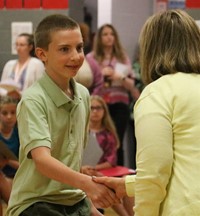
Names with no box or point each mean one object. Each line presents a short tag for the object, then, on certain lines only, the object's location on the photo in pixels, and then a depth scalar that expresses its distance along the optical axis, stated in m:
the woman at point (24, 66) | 7.41
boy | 2.93
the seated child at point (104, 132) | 6.31
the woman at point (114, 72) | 7.26
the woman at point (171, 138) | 2.34
